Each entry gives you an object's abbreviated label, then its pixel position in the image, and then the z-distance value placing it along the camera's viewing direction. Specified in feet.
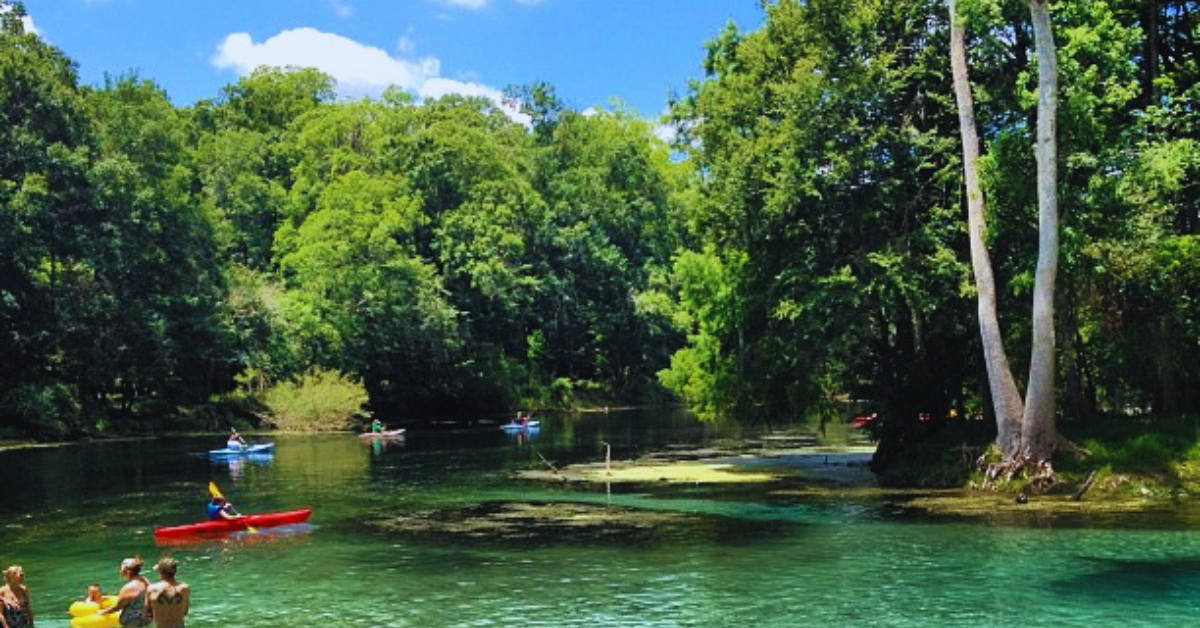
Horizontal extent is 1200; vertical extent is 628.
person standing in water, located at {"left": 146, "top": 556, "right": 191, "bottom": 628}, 44.11
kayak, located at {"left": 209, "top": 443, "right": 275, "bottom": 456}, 168.24
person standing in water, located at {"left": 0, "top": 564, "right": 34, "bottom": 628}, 46.88
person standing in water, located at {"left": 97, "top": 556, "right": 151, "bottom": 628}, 52.31
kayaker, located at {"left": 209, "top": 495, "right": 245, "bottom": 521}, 88.22
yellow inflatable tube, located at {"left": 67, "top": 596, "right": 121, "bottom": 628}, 55.77
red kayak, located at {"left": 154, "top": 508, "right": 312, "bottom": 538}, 86.62
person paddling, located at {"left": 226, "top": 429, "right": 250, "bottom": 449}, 170.81
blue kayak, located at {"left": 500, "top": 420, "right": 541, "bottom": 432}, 226.99
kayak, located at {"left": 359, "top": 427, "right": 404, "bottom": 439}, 209.77
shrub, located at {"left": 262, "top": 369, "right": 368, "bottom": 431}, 242.17
